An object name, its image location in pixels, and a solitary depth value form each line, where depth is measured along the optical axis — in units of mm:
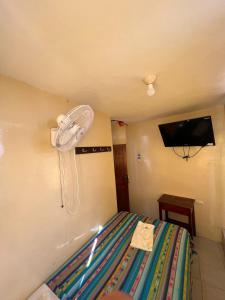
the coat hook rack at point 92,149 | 1664
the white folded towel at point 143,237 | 1481
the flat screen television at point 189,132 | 2094
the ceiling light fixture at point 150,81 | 1161
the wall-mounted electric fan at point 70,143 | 1072
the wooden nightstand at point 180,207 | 2262
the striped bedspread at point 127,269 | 1054
